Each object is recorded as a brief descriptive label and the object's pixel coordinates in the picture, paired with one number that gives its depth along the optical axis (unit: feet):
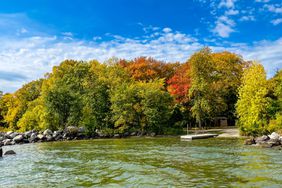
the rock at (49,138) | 85.61
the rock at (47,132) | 89.15
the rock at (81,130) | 92.80
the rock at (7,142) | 79.13
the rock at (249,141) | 58.71
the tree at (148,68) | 127.54
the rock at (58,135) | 87.42
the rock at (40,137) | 85.68
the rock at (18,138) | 81.60
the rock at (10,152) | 54.92
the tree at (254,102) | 74.33
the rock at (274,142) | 55.14
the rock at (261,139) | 58.93
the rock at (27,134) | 88.06
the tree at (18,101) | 124.85
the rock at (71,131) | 90.39
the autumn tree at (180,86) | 114.15
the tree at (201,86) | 104.19
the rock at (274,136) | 58.64
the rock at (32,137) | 84.07
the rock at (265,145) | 54.14
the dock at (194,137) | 75.47
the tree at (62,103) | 97.19
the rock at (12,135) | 86.92
